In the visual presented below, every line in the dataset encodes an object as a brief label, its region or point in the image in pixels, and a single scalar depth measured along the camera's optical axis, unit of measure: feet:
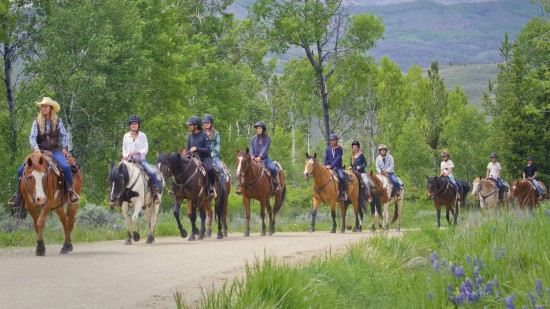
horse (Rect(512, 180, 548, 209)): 113.19
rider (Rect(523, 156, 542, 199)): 114.34
